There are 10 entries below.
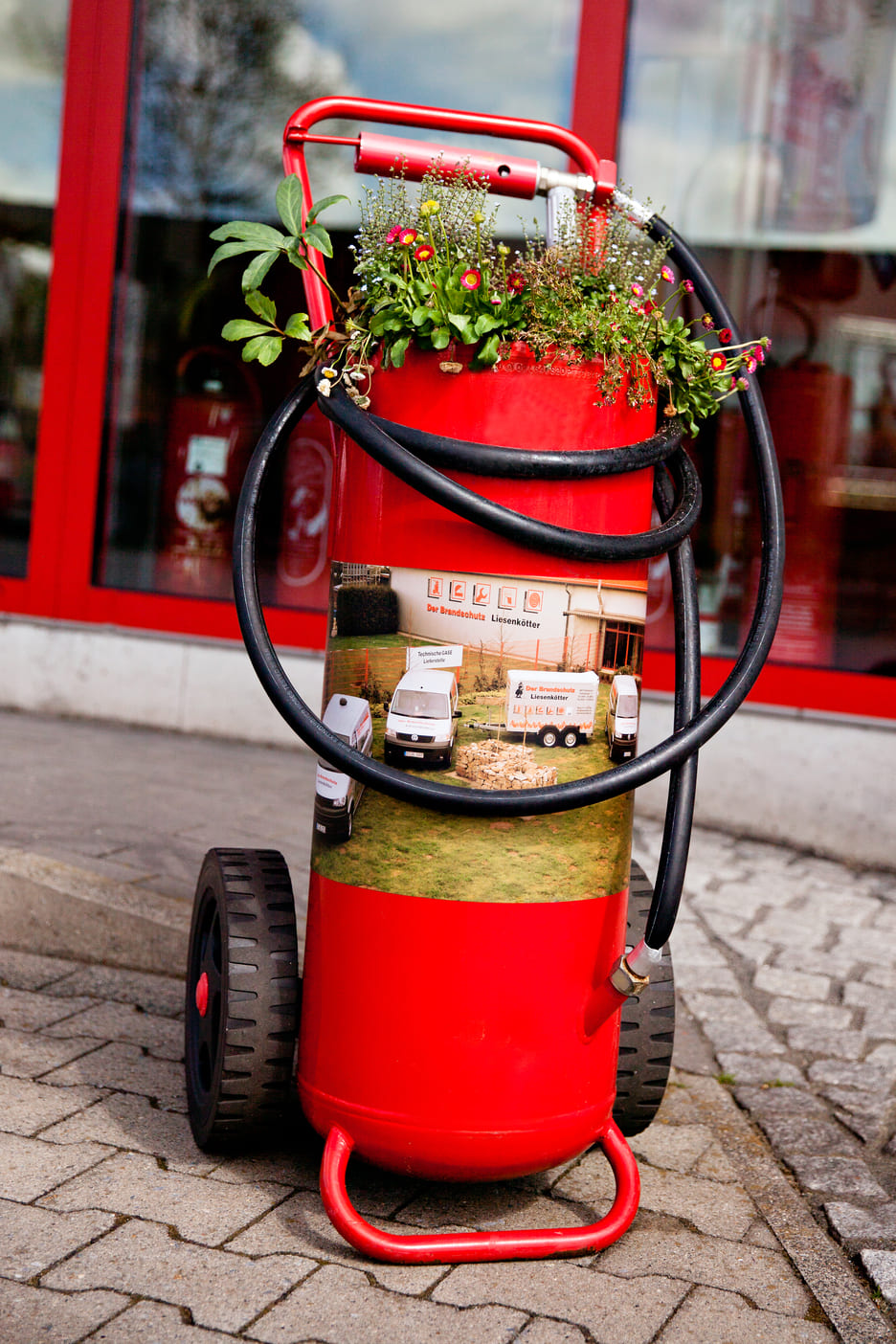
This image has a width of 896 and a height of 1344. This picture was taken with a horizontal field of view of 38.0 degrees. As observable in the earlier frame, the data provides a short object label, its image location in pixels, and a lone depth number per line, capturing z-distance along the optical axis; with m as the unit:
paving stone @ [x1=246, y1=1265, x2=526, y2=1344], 1.90
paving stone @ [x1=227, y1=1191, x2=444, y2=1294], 2.07
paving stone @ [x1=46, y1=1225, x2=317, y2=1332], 1.94
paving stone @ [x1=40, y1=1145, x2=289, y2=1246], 2.17
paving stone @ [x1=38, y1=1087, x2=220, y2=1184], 2.40
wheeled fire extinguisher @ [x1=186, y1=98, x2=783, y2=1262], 2.06
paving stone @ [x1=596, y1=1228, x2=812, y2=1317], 2.13
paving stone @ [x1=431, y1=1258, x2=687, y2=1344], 1.99
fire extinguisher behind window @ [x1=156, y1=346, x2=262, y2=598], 6.20
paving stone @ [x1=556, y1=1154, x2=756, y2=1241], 2.37
